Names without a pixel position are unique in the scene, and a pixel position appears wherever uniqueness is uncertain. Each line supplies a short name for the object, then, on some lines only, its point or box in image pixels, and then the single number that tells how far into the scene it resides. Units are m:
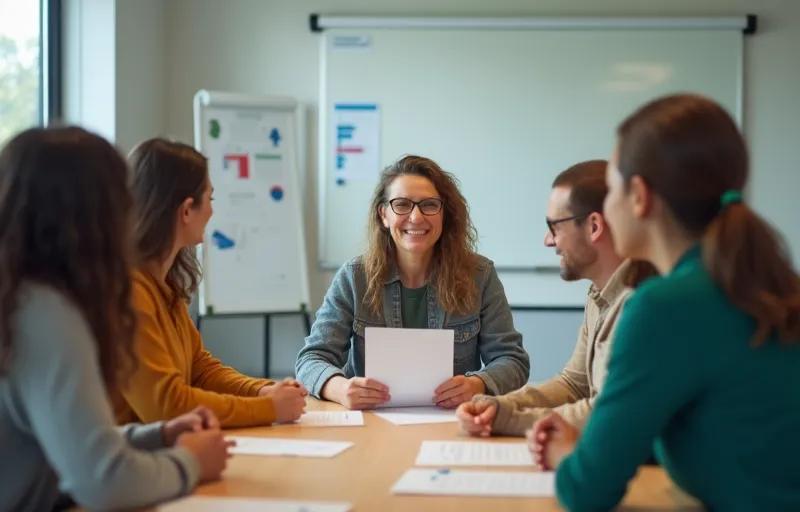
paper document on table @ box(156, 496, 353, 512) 1.44
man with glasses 2.11
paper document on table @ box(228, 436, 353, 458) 1.85
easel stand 4.79
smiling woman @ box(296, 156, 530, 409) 2.65
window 3.98
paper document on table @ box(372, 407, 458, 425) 2.19
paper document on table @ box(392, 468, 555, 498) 1.56
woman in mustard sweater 1.93
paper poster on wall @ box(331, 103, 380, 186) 4.90
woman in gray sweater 1.31
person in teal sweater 1.31
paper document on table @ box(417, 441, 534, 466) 1.79
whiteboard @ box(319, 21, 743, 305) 4.85
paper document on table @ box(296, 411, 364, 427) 2.15
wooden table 1.50
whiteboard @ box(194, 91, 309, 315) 4.70
